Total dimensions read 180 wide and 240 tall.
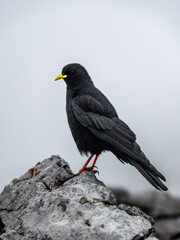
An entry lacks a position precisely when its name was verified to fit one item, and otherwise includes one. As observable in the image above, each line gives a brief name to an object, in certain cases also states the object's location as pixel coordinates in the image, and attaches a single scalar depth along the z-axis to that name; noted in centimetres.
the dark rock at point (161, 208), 1875
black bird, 1273
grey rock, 833
